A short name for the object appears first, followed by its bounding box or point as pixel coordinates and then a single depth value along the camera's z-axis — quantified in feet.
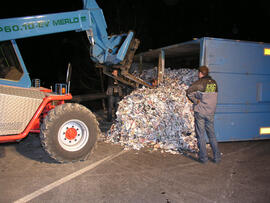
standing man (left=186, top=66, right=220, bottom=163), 15.02
